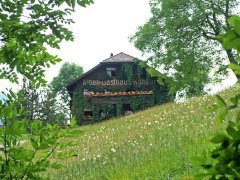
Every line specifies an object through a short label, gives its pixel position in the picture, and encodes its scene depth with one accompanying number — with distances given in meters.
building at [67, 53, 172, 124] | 44.34
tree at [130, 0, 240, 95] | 34.22
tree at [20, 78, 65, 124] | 45.32
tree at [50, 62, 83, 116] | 79.31
